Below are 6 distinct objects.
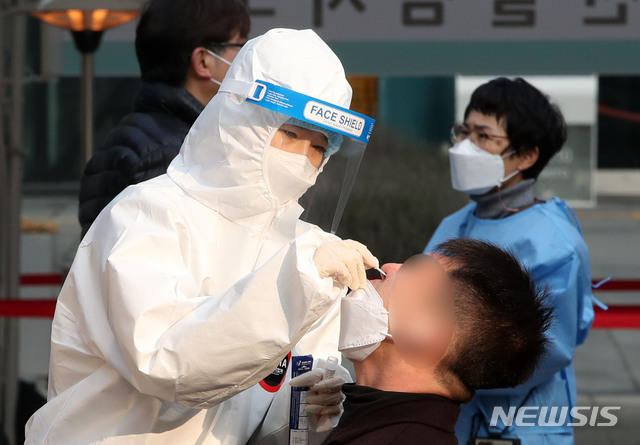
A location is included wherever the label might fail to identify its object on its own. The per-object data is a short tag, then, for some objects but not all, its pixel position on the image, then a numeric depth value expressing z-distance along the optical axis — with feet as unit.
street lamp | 30.99
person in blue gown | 20.68
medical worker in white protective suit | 11.96
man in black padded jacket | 19.27
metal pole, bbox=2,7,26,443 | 33.78
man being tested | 13.10
